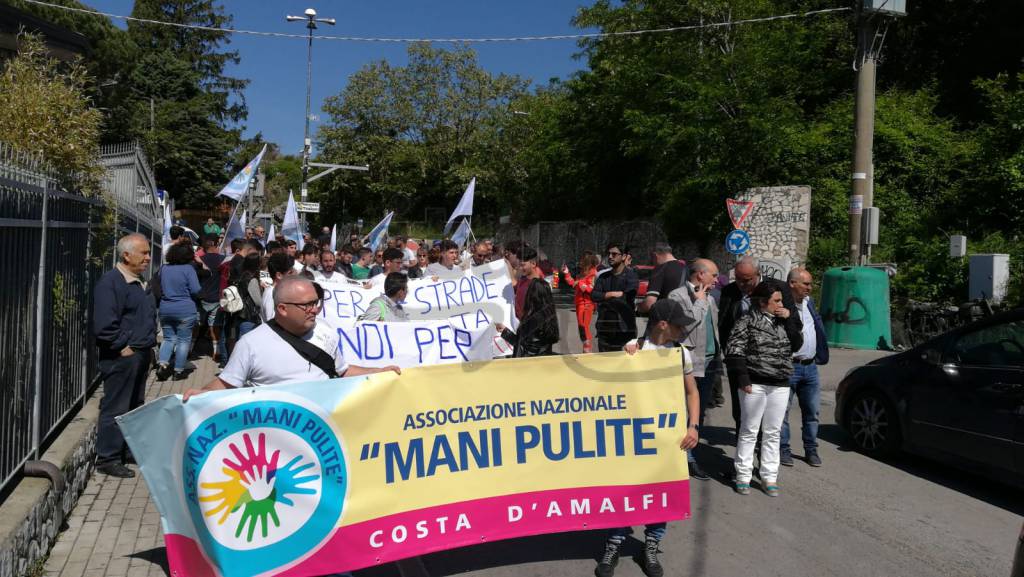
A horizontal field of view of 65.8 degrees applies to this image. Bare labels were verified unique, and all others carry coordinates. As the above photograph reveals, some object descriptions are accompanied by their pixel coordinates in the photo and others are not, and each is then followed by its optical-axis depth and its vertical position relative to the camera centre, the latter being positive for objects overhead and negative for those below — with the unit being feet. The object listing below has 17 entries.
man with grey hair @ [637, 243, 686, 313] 26.94 +0.98
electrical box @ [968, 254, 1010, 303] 45.34 +2.49
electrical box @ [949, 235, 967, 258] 48.42 +4.48
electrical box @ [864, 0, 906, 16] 45.65 +17.84
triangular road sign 47.62 +5.87
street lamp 106.67 +34.36
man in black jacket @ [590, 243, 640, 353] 26.40 +0.01
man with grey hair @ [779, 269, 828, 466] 22.65 -1.61
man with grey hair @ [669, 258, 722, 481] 21.71 +0.05
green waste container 45.06 +0.28
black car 20.01 -2.27
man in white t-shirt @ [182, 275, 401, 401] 13.01 -1.06
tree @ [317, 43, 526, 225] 159.53 +35.35
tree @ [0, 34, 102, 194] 20.80 +4.23
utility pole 47.24 +11.62
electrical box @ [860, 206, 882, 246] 47.06 +5.31
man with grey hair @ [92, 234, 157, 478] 19.89 -1.44
